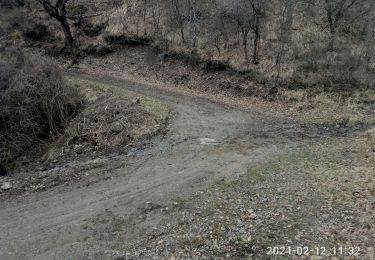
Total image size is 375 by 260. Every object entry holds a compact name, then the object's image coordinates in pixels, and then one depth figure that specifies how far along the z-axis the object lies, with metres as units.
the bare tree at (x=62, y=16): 23.33
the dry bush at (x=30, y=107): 15.14
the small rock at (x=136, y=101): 15.88
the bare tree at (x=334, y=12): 19.63
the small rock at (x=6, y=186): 11.24
